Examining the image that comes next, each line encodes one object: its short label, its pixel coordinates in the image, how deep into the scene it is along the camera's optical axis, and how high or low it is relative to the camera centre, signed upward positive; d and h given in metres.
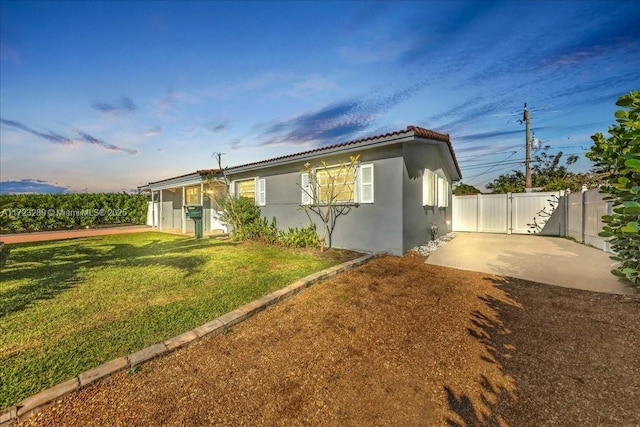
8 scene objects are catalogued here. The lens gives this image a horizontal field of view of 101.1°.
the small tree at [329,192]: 8.30 +0.63
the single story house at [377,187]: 7.41 +0.87
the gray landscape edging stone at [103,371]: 2.29 -1.45
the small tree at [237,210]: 10.89 +0.04
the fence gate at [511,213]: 12.10 -0.09
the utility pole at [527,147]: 17.59 +4.50
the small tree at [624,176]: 3.41 +0.52
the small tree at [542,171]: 24.81 +3.88
